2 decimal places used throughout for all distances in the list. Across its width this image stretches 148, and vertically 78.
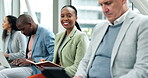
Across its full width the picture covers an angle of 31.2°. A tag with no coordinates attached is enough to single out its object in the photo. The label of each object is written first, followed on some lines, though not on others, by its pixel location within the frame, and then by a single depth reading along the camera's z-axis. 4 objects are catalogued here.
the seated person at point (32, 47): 2.80
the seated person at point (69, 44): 2.28
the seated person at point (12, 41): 3.28
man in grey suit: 1.56
